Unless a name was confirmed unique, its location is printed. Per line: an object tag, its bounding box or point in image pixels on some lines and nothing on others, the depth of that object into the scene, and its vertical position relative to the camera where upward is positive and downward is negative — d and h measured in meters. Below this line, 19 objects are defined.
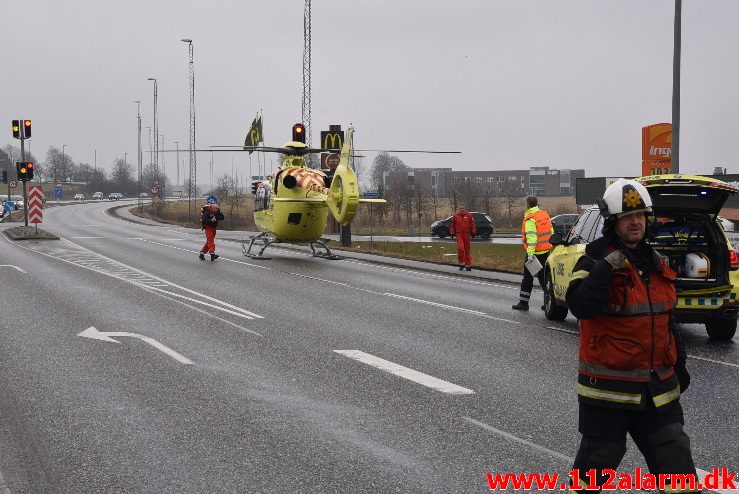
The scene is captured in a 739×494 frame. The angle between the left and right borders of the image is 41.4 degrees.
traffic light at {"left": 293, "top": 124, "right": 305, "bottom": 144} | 36.09 +1.70
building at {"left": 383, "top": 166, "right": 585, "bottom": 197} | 189.80 +0.41
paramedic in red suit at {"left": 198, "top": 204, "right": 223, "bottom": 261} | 28.17 -1.30
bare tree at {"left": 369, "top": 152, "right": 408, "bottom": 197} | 165.48 +2.54
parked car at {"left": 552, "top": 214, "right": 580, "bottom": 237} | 50.06 -2.00
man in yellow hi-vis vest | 16.28 -0.96
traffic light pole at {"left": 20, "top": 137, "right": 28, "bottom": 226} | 41.32 +0.74
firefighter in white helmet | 4.68 -0.81
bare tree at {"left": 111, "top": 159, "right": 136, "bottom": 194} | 173.12 +0.09
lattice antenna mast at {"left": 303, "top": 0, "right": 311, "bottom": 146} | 39.90 +5.35
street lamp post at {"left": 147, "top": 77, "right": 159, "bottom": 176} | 78.00 +5.92
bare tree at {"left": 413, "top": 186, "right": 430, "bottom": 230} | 57.95 -1.45
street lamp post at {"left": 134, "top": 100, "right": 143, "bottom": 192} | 97.70 +2.80
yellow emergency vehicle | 11.77 -0.87
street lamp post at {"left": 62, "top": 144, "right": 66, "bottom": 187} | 180.00 +2.60
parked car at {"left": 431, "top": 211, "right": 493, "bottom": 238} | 48.56 -2.37
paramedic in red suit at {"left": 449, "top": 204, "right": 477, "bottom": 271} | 24.88 -1.29
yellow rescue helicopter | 27.45 -0.63
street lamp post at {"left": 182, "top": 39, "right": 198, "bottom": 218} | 59.06 +4.90
